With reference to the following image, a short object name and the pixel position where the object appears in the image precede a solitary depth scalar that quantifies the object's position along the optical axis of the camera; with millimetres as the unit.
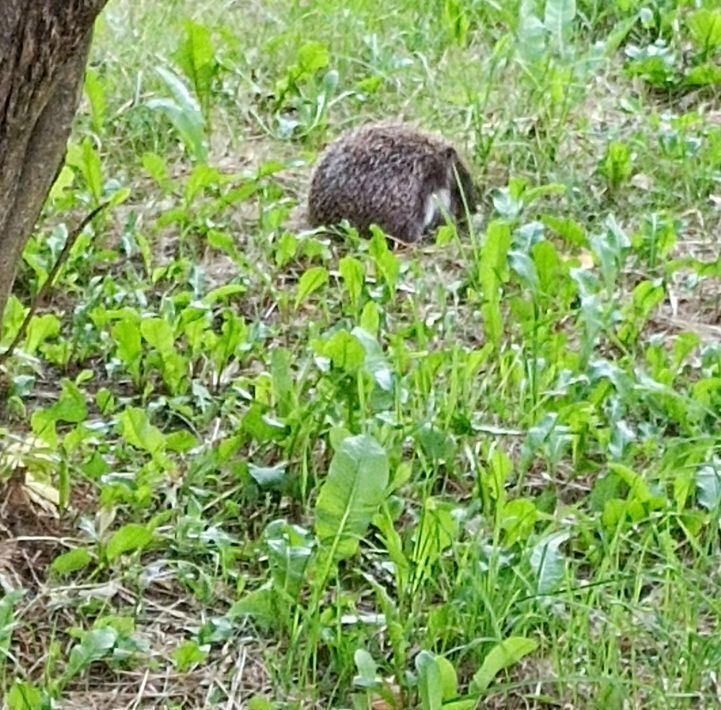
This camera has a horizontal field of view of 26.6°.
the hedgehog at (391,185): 4016
